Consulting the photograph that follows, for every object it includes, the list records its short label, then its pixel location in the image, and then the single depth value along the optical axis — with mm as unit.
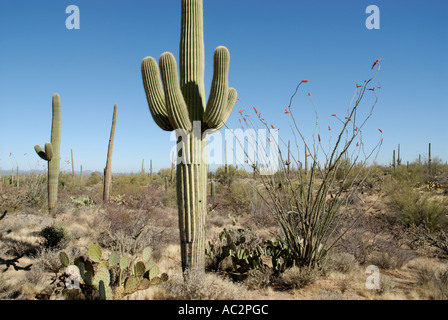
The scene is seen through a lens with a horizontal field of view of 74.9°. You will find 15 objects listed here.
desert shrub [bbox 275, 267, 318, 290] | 4895
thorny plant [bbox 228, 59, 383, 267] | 4953
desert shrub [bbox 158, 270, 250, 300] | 4367
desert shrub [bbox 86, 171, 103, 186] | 27753
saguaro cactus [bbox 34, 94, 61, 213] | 10828
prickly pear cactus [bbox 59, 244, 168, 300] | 4176
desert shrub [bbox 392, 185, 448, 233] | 8783
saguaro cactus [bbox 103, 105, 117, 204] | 13130
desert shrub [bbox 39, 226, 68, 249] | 7012
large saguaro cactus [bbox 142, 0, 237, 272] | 4777
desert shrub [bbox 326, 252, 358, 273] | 5684
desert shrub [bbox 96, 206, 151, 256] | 7331
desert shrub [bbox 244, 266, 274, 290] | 5097
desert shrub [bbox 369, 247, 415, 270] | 6195
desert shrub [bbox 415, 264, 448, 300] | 4523
